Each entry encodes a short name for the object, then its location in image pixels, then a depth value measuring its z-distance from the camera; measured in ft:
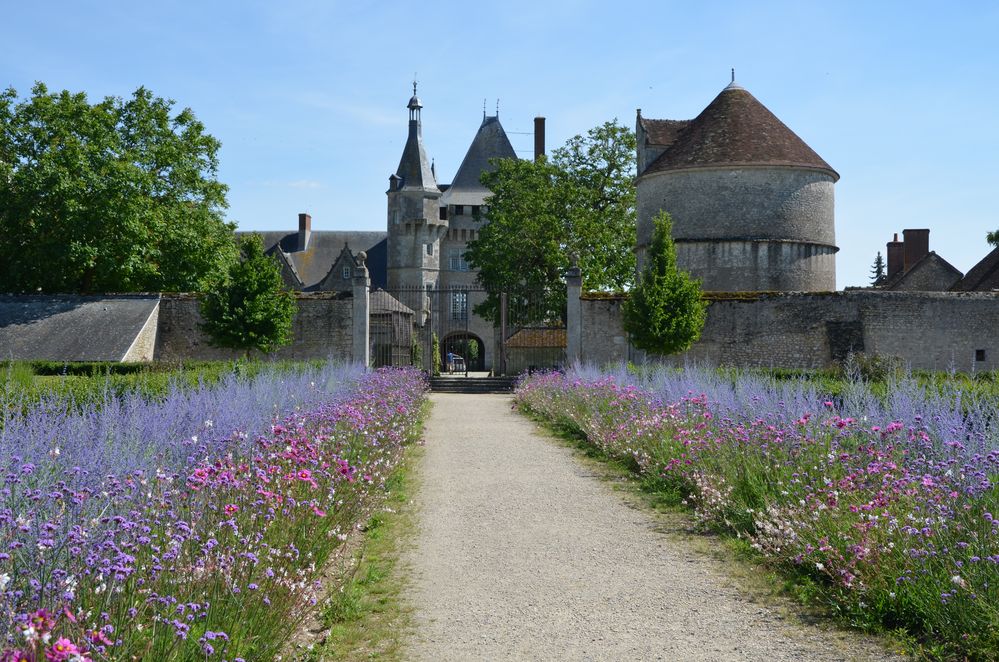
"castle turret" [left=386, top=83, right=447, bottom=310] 167.32
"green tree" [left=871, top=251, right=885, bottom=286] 268.27
